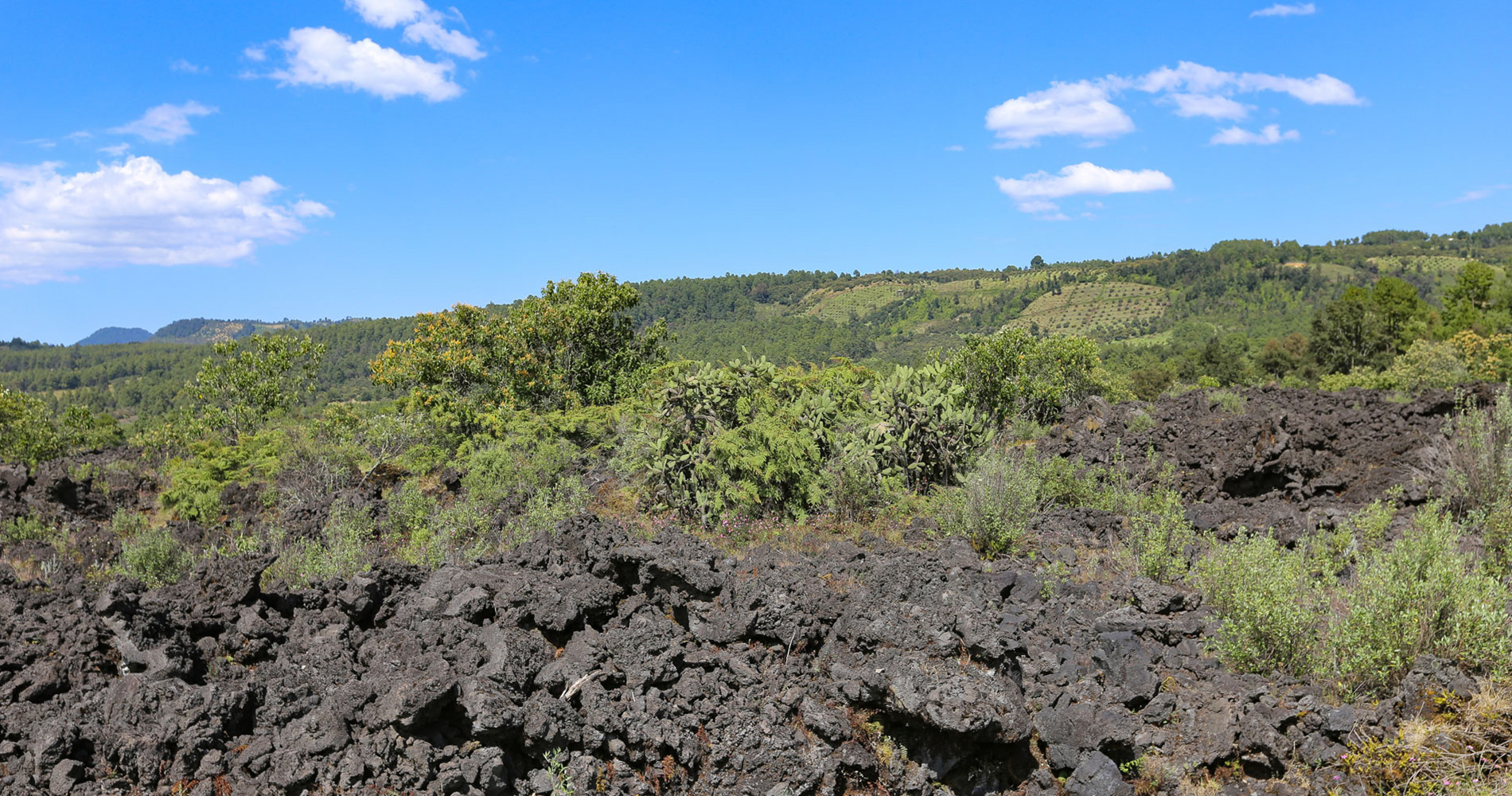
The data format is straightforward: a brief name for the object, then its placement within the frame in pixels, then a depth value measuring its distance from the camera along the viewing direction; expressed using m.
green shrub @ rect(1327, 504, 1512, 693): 5.18
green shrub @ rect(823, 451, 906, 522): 9.83
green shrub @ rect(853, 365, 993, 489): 10.66
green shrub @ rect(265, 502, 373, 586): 7.29
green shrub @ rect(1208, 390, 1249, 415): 13.46
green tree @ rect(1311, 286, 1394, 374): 42.51
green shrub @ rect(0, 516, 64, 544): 10.11
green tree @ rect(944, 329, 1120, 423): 17.73
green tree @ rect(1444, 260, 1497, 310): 46.16
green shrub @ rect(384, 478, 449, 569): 8.37
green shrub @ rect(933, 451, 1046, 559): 8.13
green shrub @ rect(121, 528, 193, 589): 7.78
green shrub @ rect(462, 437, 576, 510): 10.85
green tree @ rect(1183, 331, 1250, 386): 48.81
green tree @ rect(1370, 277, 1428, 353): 42.22
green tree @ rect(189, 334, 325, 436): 18.84
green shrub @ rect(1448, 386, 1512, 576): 7.50
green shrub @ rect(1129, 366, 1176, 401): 41.41
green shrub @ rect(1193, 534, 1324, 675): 5.35
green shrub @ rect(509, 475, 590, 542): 8.82
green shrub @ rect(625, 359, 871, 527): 9.62
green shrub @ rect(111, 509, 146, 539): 10.80
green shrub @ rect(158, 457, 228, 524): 11.30
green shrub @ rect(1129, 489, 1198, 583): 7.01
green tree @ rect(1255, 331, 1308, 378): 48.22
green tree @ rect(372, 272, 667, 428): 17.67
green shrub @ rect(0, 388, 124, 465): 20.17
